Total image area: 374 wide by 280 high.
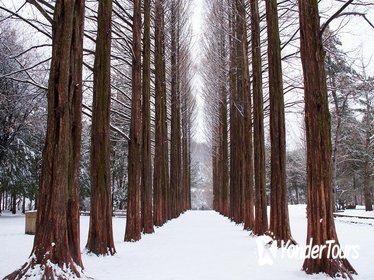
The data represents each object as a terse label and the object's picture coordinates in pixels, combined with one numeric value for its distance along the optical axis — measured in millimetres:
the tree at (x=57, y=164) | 5043
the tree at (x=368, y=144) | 27141
